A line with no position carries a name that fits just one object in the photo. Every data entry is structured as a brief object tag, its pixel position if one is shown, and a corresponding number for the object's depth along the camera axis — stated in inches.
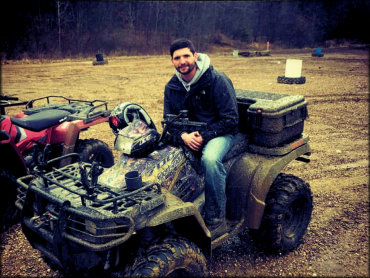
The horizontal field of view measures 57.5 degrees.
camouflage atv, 84.4
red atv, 154.4
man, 114.3
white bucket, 476.4
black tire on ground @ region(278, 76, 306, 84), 473.4
